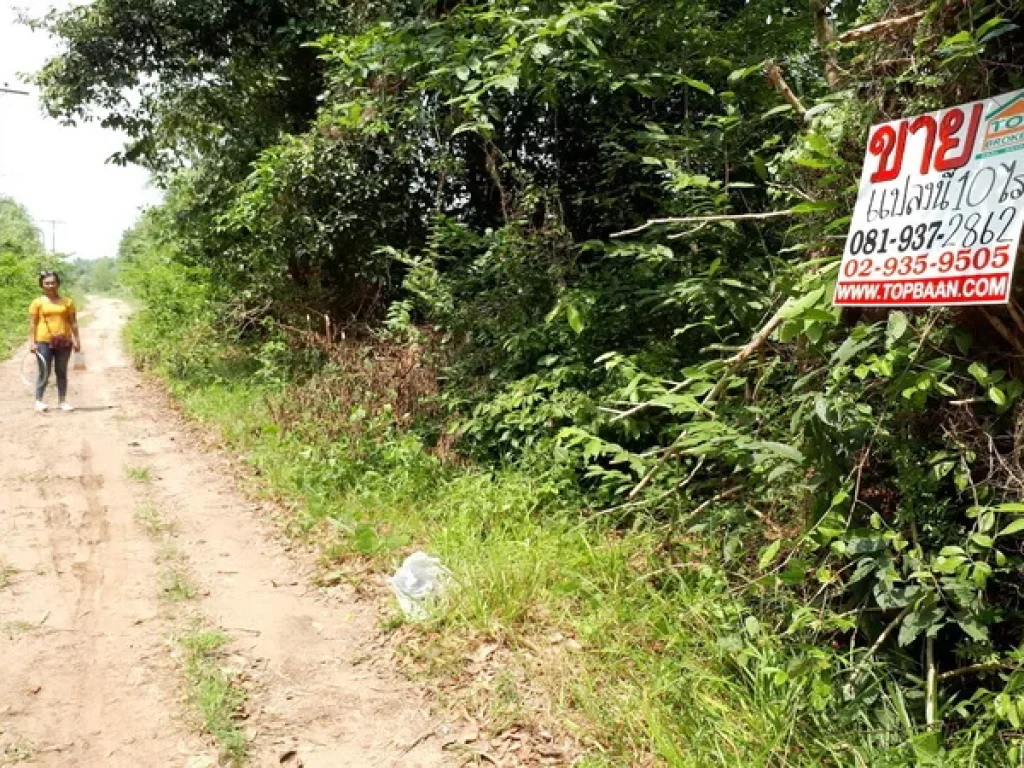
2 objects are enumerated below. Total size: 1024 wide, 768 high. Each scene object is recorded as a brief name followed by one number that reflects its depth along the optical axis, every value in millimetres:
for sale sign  2279
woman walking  8789
